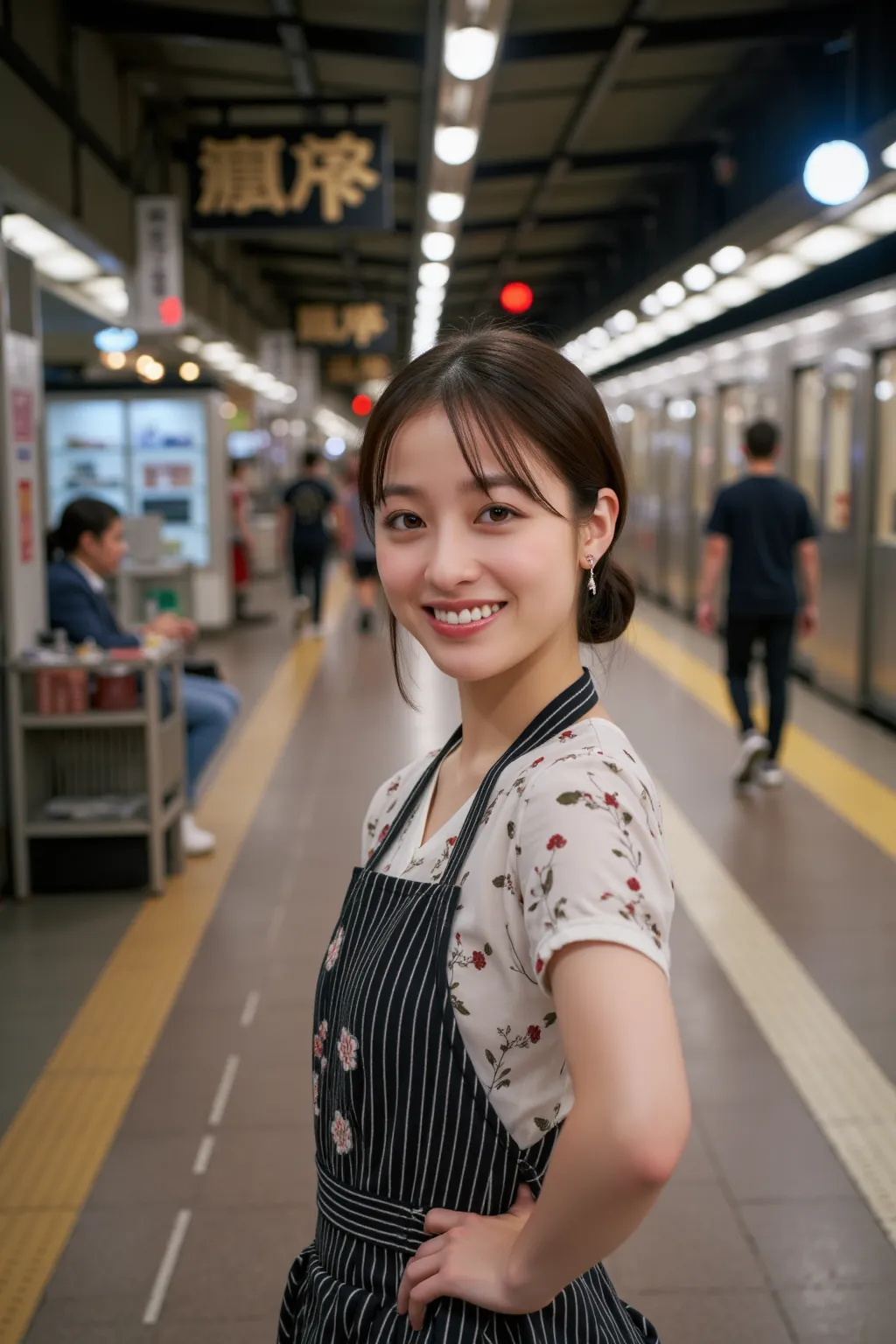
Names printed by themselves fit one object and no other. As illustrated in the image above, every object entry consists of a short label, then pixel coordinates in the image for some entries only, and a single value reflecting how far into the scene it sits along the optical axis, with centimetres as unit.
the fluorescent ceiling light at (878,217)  681
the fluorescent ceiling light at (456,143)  696
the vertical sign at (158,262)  828
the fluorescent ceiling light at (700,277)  955
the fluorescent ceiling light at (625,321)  1341
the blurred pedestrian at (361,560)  1282
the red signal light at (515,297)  1058
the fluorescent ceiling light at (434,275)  1217
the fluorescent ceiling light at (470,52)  528
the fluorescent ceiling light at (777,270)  873
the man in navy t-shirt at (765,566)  649
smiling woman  96
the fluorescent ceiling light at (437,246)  1051
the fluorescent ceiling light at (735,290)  979
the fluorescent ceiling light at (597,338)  1577
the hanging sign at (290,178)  683
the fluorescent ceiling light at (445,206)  868
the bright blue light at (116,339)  1118
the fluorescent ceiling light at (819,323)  912
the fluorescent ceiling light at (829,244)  754
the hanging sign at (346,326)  1487
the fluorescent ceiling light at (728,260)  854
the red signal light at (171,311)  817
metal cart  504
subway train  845
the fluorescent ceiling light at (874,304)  802
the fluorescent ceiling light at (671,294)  1071
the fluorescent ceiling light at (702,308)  1105
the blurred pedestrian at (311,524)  1288
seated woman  541
